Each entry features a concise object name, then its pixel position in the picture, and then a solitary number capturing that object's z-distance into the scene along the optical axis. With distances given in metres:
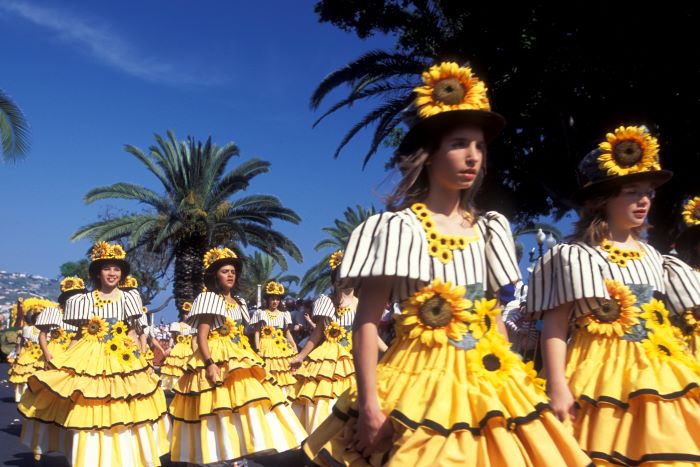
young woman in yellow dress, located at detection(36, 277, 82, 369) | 12.39
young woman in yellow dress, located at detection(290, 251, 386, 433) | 9.90
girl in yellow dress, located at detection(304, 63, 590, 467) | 2.90
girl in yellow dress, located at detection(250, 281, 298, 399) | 14.00
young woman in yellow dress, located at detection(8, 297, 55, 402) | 16.56
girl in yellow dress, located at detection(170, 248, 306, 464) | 7.87
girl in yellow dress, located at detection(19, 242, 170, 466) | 8.11
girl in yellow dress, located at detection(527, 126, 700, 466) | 3.90
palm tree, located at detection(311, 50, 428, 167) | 17.66
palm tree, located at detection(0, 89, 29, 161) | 16.48
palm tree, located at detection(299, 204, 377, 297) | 36.28
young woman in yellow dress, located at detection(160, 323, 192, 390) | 16.28
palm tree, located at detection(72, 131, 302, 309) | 26.56
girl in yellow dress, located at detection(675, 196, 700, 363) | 6.85
